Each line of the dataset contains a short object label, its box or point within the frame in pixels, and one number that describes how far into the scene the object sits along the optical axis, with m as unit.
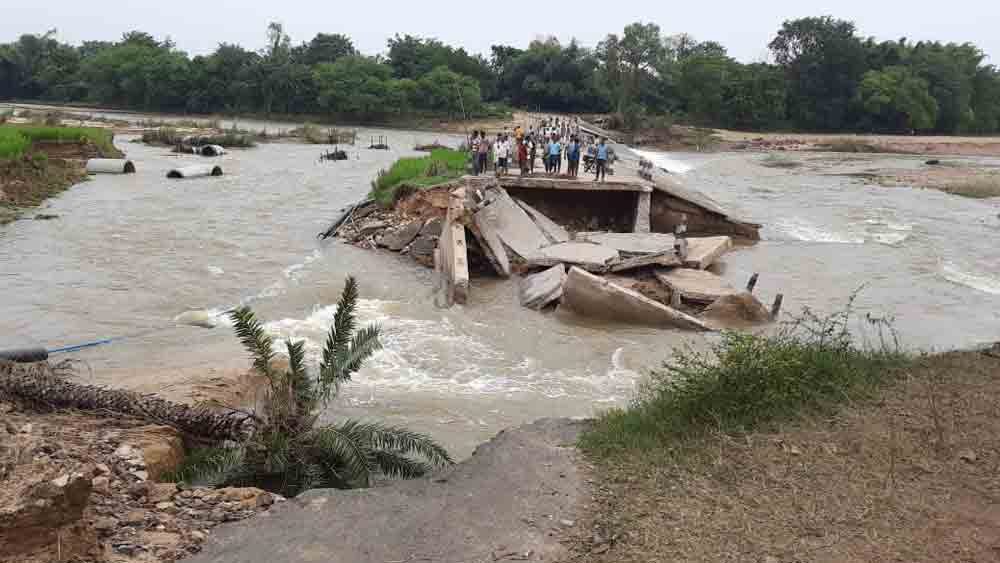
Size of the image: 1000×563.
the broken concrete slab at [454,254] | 14.05
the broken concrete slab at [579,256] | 15.27
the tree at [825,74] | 76.25
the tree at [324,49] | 90.44
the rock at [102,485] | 5.35
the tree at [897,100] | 71.31
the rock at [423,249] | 17.62
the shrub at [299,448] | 6.40
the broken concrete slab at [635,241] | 16.62
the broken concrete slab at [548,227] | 17.66
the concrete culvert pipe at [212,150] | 39.38
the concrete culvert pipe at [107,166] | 29.95
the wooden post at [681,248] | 16.16
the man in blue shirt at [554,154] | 20.00
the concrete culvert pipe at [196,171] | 29.98
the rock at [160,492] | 5.46
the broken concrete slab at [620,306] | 12.93
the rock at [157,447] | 6.14
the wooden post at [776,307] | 13.46
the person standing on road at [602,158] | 19.62
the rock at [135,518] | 5.07
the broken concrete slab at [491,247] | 15.94
